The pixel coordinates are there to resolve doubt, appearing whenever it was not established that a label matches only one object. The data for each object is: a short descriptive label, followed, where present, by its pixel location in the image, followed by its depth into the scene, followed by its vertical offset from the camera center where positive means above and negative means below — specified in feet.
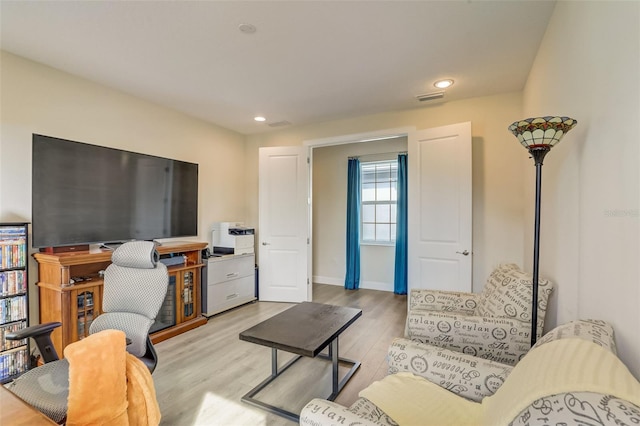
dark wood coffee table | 5.92 -2.58
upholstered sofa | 2.24 -1.82
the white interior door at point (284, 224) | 13.83 -0.52
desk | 2.84 -2.02
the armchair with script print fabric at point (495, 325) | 5.51 -2.14
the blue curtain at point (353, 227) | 16.58 -0.75
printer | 12.98 -1.13
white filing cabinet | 11.74 -2.97
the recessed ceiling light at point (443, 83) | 9.45 +4.22
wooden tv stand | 7.57 -2.13
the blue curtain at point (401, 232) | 15.29 -0.94
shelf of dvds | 7.01 -2.04
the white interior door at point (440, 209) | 10.21 +0.18
